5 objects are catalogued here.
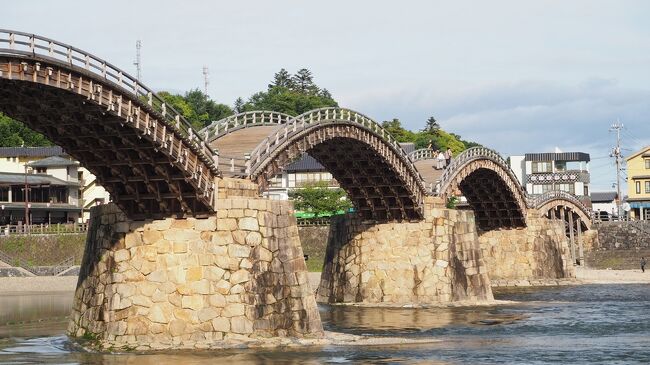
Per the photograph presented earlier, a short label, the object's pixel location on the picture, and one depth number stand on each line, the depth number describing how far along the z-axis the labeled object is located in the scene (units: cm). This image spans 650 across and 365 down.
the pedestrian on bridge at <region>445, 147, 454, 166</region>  8438
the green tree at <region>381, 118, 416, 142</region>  17862
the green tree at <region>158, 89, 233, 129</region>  16650
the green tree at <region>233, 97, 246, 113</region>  18918
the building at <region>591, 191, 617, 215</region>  17288
